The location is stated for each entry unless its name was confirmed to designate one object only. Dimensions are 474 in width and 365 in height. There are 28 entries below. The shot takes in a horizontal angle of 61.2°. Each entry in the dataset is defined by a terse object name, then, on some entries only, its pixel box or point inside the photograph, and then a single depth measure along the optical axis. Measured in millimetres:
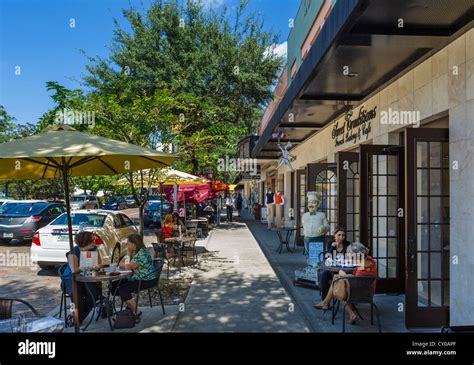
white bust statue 7844
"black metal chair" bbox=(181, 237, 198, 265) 9891
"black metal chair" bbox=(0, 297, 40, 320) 4027
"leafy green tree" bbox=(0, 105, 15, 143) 23062
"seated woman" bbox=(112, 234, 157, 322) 5547
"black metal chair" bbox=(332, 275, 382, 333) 5062
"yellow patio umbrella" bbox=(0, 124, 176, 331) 4039
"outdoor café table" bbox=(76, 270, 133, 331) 5191
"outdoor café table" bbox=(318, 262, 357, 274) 5699
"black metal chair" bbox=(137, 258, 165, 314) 5906
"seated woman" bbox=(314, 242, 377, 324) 5414
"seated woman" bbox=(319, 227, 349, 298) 6219
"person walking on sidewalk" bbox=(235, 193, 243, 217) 33406
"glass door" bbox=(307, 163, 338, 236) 10234
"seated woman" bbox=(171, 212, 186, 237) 11016
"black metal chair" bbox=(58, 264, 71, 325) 5512
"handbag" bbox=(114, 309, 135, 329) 5331
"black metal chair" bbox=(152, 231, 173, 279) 7944
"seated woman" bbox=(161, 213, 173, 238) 11030
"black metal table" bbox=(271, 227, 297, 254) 11991
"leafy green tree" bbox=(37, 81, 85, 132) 8484
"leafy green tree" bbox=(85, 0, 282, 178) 17219
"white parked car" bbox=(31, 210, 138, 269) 8828
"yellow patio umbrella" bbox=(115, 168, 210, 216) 8953
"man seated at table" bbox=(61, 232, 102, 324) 5493
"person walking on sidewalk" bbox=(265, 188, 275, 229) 19312
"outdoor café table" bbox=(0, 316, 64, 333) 3463
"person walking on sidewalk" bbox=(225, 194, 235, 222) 24375
